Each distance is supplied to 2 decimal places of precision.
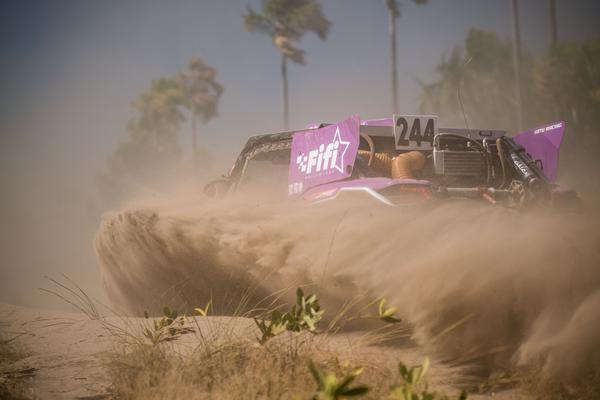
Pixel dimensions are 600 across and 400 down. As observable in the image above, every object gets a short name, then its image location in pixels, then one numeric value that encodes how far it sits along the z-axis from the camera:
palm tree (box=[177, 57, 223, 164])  96.69
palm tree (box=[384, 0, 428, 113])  58.75
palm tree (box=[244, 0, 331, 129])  78.44
